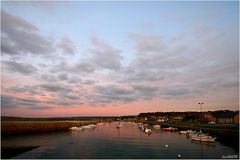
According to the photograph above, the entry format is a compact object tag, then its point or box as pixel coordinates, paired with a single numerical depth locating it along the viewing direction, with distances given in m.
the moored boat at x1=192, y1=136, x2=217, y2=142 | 30.76
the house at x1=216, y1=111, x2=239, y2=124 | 54.04
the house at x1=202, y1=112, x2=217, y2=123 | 67.82
